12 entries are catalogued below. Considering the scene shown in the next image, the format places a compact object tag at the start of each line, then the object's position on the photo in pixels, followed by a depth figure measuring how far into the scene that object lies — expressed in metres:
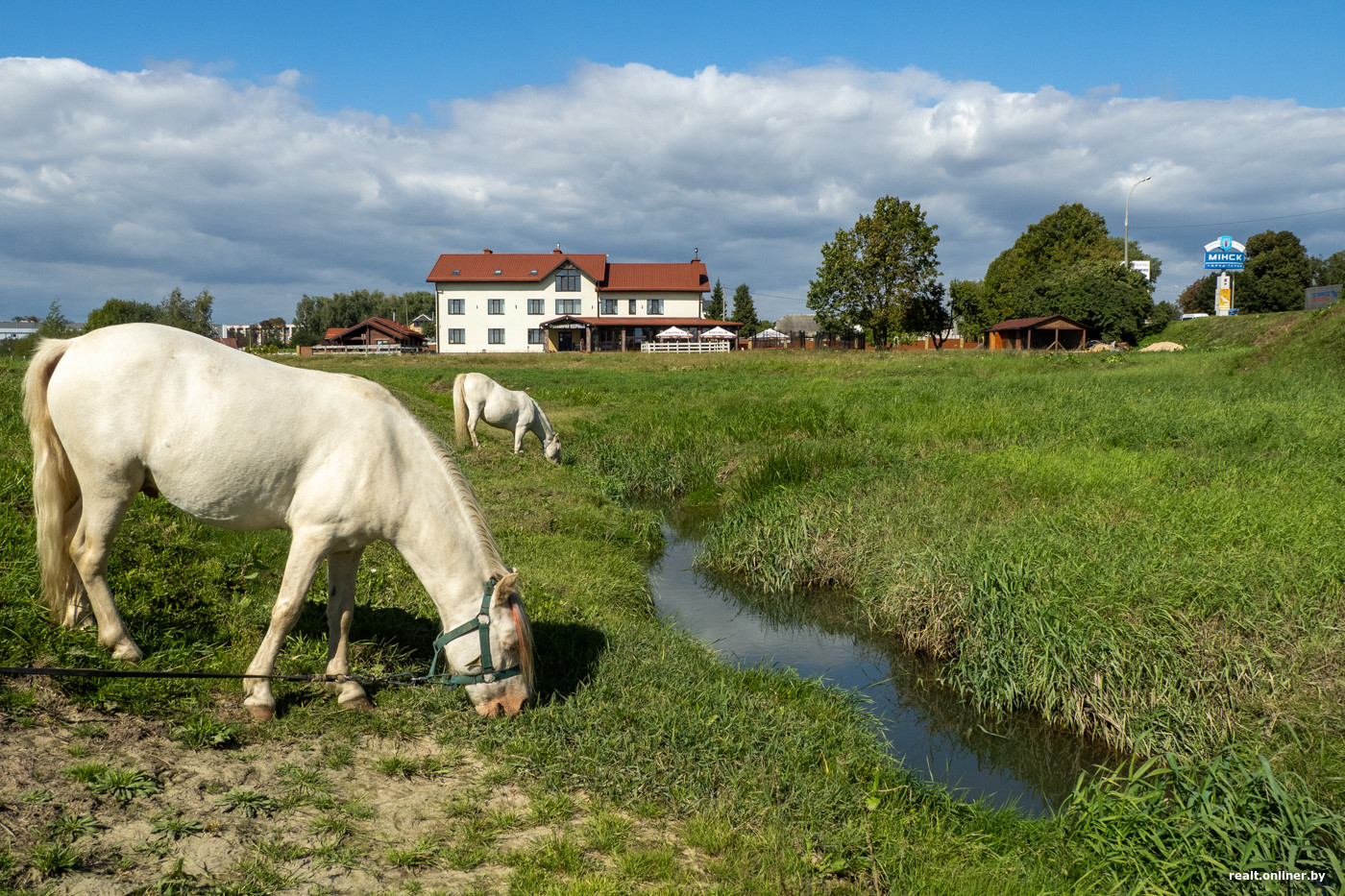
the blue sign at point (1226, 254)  72.38
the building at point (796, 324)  134.25
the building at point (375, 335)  76.56
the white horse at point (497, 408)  15.58
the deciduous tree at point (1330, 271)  82.81
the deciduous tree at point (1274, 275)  75.12
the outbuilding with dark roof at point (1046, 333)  60.53
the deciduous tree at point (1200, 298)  94.38
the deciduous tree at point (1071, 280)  58.84
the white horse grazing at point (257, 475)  4.45
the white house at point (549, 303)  70.12
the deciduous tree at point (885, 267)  61.22
